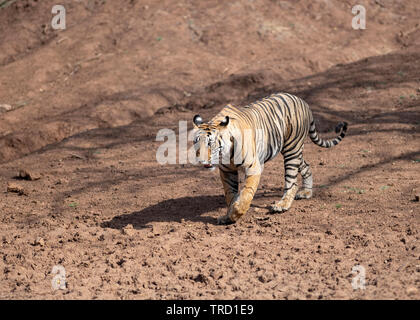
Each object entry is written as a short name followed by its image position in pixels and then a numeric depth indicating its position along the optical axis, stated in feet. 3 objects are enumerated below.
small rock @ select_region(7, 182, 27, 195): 49.90
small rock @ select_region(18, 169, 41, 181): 53.51
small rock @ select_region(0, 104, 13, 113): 80.43
